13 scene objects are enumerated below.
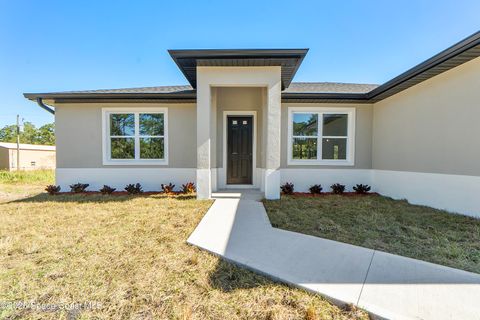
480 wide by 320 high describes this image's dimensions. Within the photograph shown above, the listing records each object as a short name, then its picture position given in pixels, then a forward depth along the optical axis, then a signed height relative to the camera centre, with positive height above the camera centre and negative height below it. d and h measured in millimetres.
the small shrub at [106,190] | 7855 -1296
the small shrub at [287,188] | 7703 -1166
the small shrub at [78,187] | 7998 -1236
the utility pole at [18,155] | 25638 -437
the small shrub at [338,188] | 7980 -1198
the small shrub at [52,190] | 7896 -1317
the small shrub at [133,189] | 7918 -1264
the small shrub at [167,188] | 7745 -1218
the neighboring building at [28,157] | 27172 -637
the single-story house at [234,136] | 7684 +622
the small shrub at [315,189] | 7898 -1220
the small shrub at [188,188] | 7816 -1209
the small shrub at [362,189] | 7945 -1209
